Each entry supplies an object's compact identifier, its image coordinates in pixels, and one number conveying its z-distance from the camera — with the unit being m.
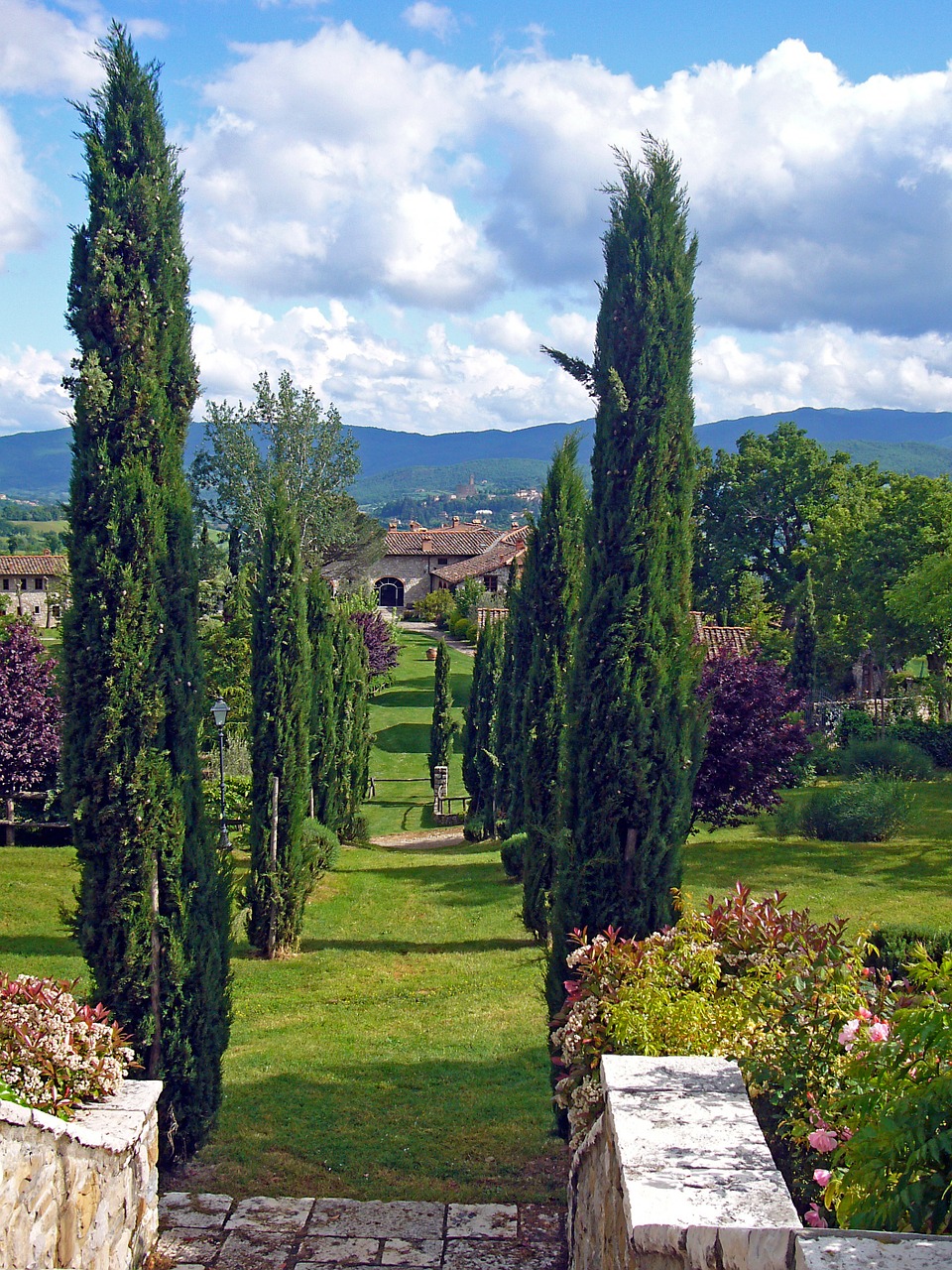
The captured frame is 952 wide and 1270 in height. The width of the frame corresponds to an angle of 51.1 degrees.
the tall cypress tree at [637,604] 7.36
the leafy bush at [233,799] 19.25
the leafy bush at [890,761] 20.66
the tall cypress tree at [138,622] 6.43
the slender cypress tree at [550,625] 12.21
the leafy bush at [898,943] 8.48
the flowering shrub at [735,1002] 3.78
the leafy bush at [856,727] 25.39
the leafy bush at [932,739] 23.50
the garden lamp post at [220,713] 16.10
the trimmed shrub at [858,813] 16.28
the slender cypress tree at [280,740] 12.16
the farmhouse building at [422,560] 65.75
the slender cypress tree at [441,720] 25.95
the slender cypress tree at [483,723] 21.83
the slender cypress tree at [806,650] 29.50
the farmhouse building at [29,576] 68.38
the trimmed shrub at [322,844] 14.63
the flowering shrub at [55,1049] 4.71
